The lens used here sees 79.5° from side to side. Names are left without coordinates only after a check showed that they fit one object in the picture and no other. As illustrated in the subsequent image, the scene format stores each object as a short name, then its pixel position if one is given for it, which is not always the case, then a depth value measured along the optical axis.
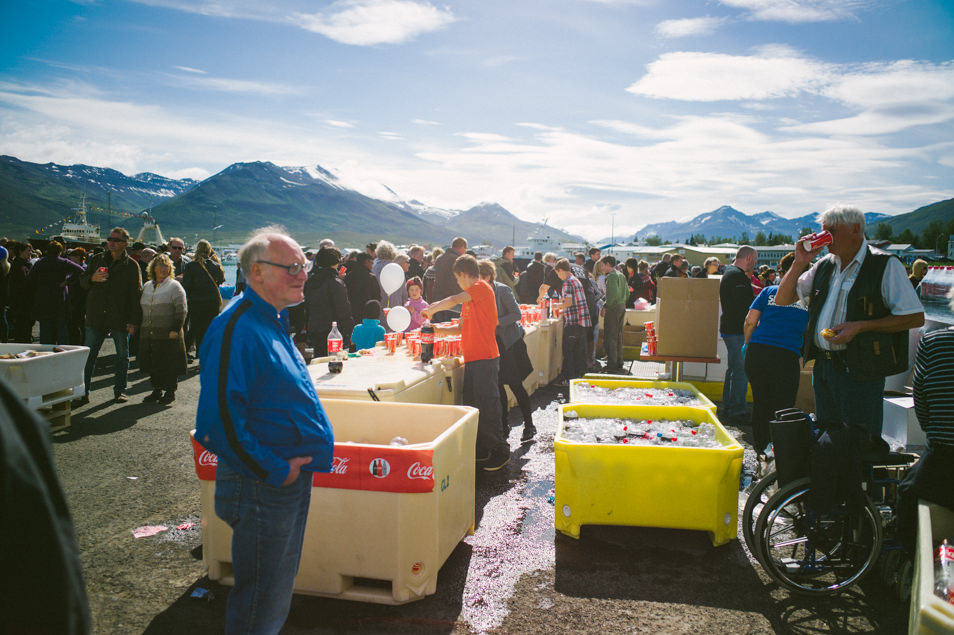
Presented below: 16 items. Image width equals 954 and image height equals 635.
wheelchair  3.31
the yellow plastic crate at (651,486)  3.81
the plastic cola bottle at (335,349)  4.79
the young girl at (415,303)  7.64
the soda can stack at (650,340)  7.98
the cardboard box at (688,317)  7.70
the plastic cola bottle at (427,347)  5.39
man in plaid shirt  8.92
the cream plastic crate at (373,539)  3.17
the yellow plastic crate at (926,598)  1.78
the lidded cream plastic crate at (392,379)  4.22
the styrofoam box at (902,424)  4.89
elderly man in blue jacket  2.13
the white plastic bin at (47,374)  5.96
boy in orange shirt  5.29
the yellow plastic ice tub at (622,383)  5.87
